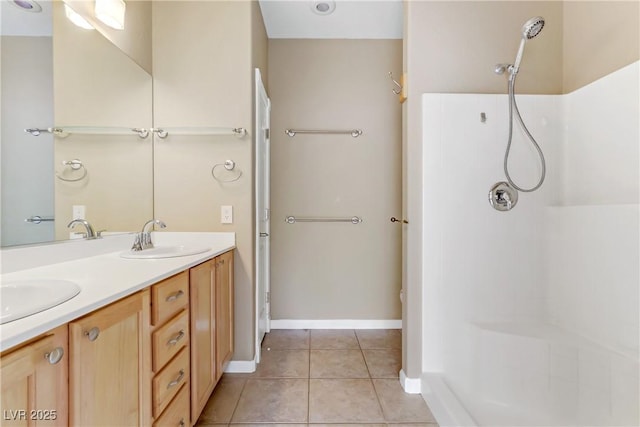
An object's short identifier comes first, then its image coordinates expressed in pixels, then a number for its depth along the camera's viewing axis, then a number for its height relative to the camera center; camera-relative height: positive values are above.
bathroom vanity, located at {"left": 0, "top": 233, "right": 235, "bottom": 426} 0.60 -0.39
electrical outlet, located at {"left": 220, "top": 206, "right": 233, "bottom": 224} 1.88 -0.02
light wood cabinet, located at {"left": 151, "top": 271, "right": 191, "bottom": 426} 1.03 -0.55
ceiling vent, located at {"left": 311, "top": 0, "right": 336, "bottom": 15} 2.11 +1.55
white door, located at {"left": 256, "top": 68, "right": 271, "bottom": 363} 1.95 +0.00
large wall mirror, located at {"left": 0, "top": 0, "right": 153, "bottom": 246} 1.05 +0.38
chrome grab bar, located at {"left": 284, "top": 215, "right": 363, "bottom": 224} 2.54 -0.08
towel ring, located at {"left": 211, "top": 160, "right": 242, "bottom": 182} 1.86 +0.28
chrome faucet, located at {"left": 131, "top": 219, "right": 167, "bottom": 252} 1.63 -0.17
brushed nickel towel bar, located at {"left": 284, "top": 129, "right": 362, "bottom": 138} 2.53 +0.70
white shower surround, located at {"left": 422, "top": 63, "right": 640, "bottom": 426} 1.33 -0.25
